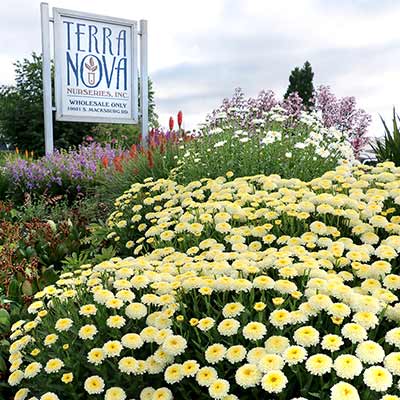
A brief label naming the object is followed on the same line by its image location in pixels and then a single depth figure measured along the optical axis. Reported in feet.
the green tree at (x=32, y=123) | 63.00
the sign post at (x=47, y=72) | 36.73
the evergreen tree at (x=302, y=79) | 84.17
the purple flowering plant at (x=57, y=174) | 29.45
